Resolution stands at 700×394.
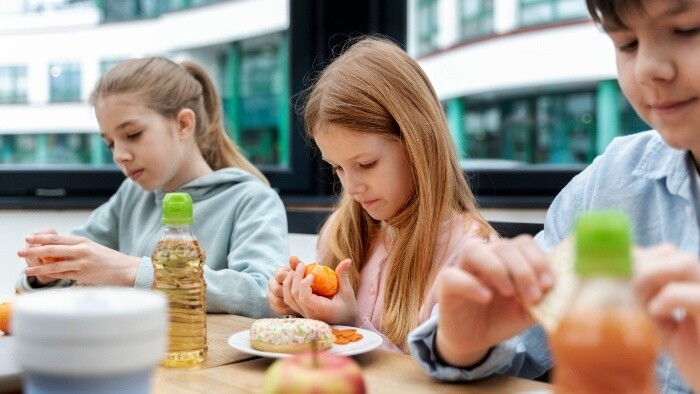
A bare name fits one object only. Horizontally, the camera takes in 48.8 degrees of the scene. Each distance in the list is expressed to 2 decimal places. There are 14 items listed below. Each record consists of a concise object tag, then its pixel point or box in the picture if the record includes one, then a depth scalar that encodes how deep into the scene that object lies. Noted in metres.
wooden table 0.87
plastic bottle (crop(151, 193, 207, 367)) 0.98
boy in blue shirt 0.62
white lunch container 0.52
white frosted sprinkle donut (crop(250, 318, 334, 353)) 1.00
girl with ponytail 1.62
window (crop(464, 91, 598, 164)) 2.44
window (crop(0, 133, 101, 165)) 2.67
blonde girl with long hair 1.36
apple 0.57
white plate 0.98
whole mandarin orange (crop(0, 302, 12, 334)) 1.12
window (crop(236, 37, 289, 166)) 2.72
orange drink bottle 0.50
